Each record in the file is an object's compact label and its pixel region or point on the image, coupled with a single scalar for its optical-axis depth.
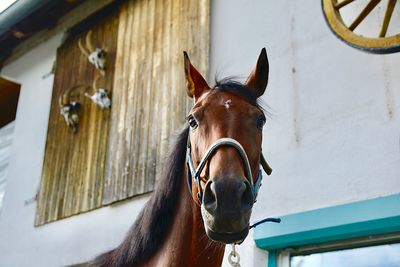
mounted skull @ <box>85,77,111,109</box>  5.52
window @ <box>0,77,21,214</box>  6.99
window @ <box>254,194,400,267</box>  3.00
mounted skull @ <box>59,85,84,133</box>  5.86
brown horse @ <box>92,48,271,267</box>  2.01
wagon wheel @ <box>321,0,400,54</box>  3.05
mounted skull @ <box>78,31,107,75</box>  5.79
